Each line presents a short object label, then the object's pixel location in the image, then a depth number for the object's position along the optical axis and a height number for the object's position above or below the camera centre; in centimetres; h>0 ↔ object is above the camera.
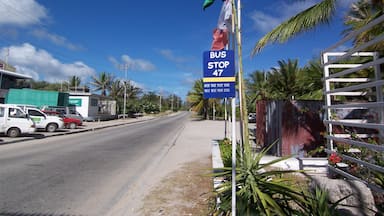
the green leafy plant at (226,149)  607 -125
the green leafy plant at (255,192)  367 -116
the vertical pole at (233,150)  356 -52
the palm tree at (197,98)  4322 +282
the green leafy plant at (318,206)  347 -124
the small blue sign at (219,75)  400 +63
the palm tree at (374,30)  597 +202
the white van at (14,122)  1555 -51
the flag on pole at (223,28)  514 +178
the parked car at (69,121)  2383 -65
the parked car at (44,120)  1903 -47
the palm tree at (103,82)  5978 +738
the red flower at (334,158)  576 -95
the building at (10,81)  3619 +513
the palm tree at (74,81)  6994 +890
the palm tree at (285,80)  2558 +365
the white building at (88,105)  3697 +134
